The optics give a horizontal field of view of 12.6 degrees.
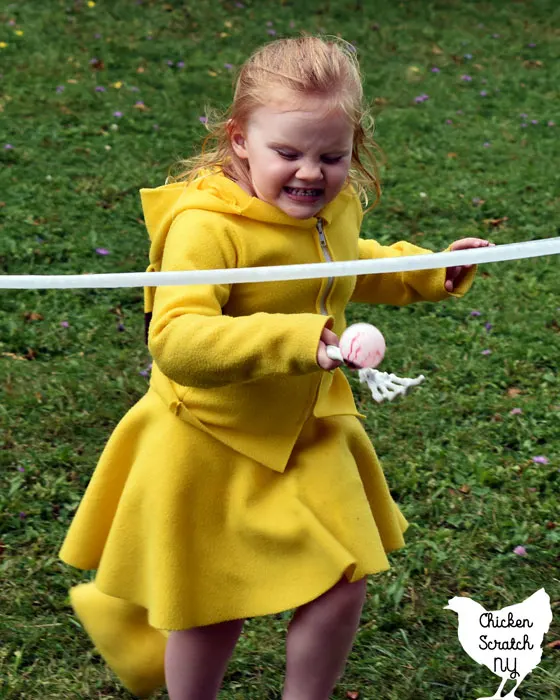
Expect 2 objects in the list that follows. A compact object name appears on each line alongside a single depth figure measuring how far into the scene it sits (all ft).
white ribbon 8.05
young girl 8.45
